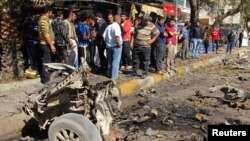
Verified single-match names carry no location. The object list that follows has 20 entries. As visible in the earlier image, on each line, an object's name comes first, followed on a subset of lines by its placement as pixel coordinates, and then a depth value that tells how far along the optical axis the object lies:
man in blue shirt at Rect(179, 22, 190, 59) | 18.83
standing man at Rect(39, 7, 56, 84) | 9.28
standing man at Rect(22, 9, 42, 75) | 10.04
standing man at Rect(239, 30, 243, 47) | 36.68
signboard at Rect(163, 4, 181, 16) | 23.29
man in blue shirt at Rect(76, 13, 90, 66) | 11.38
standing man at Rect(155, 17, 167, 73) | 12.42
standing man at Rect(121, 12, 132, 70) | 11.84
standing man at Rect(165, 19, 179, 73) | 12.88
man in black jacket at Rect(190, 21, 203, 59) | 19.61
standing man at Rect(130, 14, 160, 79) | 11.52
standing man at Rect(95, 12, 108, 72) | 11.54
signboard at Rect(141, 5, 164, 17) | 20.90
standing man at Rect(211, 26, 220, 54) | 26.26
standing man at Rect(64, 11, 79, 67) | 10.41
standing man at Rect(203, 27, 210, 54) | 24.14
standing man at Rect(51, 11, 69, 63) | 9.99
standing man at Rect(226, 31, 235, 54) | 26.88
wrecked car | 5.29
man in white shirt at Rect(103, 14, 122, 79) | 10.58
